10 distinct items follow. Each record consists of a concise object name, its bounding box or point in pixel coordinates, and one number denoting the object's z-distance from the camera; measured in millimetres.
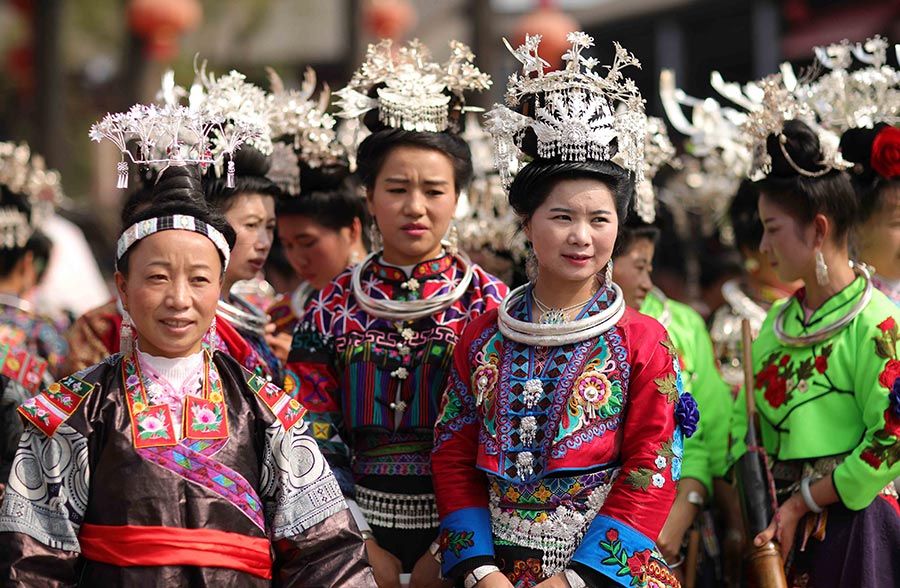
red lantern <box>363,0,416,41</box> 24656
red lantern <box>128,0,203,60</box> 22156
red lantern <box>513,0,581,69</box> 21898
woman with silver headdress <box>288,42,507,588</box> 8000
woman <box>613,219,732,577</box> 9047
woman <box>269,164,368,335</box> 10031
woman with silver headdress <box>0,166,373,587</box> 6414
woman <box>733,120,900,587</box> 7762
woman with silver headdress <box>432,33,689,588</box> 6719
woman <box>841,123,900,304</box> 8547
